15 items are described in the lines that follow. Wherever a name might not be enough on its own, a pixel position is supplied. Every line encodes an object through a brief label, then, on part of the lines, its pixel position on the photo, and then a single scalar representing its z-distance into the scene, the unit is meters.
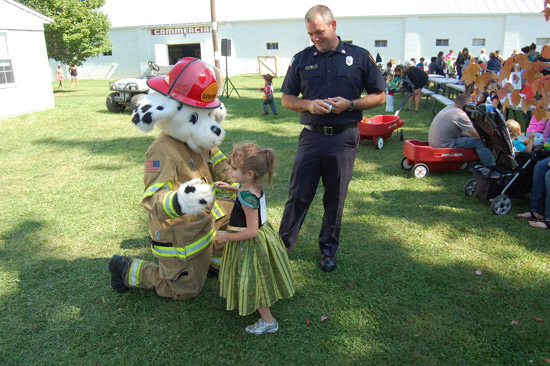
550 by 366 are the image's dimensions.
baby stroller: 5.00
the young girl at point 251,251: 2.75
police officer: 3.32
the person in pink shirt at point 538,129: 5.70
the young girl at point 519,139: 5.59
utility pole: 17.36
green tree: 19.61
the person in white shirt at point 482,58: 16.67
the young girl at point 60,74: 23.26
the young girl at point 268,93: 11.77
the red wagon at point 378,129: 8.13
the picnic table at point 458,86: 11.91
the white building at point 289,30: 27.12
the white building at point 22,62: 12.67
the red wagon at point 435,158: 6.27
